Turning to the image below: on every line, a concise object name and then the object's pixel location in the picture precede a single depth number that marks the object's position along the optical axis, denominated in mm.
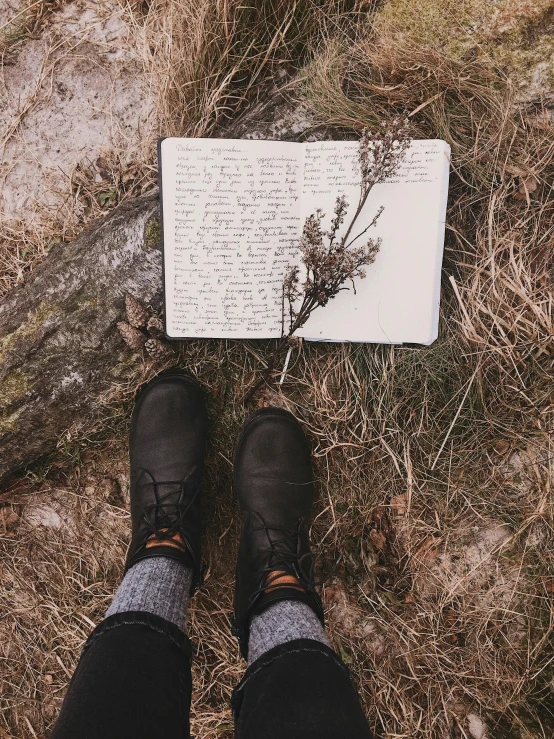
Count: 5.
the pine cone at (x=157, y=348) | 636
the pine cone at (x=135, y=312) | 618
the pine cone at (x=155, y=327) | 629
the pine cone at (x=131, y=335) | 626
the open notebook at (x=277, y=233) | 603
